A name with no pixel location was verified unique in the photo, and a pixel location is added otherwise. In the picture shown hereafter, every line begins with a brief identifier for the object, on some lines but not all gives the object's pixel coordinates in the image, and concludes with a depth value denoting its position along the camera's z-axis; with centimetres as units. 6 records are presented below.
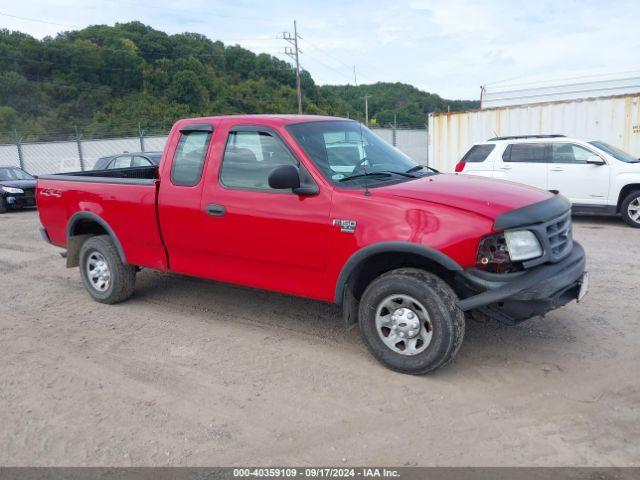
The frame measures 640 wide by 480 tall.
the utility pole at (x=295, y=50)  4848
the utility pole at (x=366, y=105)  4591
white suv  973
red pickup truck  376
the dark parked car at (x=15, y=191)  1476
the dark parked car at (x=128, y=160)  1373
